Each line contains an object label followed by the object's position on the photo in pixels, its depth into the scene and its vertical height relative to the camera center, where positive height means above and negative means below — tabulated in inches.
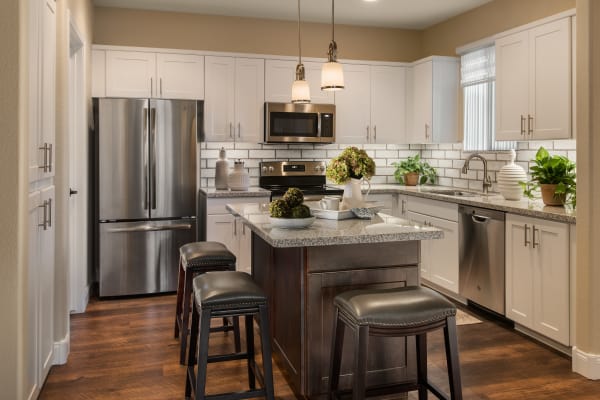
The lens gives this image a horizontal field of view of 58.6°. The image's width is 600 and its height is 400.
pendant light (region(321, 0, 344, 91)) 125.7 +25.9
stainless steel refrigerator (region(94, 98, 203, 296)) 182.9 -2.2
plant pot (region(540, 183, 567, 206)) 142.7 -3.5
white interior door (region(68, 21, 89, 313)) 165.2 +1.8
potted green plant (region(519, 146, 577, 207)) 141.6 +1.1
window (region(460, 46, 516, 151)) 194.1 +31.8
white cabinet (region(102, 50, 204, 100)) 194.5 +40.6
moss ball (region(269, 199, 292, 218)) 103.6 -5.1
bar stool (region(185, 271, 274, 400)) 92.8 -22.2
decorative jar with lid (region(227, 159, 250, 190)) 203.9 +1.4
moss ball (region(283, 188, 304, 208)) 104.0 -2.8
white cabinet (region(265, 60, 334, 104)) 213.6 +42.6
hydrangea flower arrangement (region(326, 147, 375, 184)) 117.3 +3.6
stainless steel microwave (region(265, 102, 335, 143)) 211.9 +24.4
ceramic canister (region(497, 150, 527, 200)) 161.5 +0.9
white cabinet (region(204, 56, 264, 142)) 207.0 +33.1
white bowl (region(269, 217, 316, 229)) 102.3 -7.5
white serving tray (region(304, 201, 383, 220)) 116.4 -6.5
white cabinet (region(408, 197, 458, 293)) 176.7 -21.4
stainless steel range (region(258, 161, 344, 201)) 223.6 +3.6
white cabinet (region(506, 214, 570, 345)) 131.3 -24.0
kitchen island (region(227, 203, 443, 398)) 99.1 -18.5
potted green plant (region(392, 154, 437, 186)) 230.2 +4.9
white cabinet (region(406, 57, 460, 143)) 213.2 +33.9
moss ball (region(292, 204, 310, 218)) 103.1 -5.5
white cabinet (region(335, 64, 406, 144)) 225.1 +33.5
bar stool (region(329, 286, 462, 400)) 82.1 -21.4
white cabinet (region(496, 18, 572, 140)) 147.4 +29.9
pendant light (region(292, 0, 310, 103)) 135.3 +24.1
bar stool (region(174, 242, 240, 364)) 129.0 -20.1
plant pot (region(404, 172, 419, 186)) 229.5 +2.3
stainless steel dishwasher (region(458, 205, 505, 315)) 153.9 -22.2
